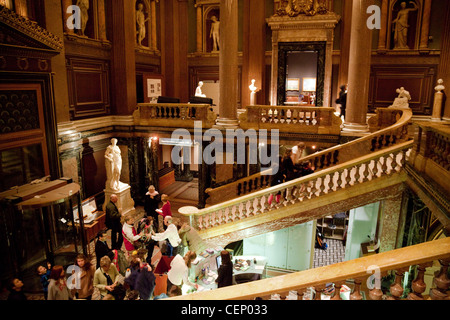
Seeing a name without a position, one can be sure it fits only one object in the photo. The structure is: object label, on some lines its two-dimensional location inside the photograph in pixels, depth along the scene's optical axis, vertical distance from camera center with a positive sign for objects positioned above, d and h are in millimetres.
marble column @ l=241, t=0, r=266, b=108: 13664 +1942
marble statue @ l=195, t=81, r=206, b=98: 12305 +73
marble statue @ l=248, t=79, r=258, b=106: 13352 +168
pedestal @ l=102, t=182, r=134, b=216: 10796 -3396
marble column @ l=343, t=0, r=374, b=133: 9305 +744
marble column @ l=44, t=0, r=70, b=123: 8867 +742
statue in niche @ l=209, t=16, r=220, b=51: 14758 +2804
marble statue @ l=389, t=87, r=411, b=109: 10445 -123
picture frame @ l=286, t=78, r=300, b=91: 17469 +591
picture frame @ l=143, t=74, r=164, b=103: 13617 +322
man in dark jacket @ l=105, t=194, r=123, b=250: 7412 -2878
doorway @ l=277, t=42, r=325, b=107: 14016 +846
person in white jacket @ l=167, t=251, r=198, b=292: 5363 -2816
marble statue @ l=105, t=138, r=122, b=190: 10289 -2161
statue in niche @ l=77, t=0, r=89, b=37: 10532 +2567
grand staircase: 6672 -2050
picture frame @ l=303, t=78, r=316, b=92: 17094 +585
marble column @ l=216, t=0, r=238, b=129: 10438 +971
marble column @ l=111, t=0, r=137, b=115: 11672 +1348
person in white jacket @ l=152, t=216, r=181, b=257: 6531 -2737
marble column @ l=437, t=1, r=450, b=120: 11539 +1513
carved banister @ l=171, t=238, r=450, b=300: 2578 -1435
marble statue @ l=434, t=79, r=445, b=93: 10609 +293
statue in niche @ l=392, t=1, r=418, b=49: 12062 +2479
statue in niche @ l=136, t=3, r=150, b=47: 13188 +2819
